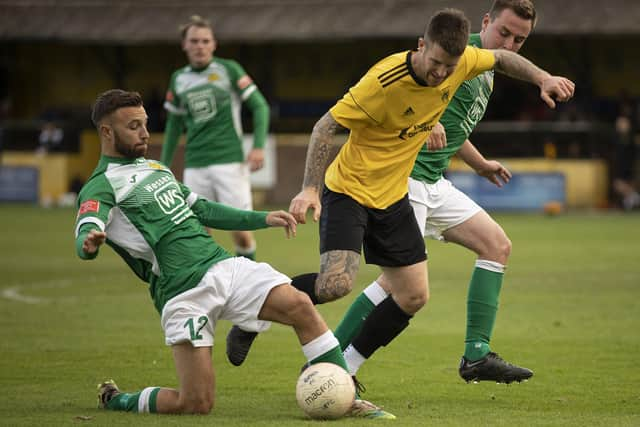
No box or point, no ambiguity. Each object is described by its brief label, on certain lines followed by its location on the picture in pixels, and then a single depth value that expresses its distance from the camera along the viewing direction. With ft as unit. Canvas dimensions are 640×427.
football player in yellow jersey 43.21
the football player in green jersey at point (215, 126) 81.71
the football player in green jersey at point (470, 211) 50.21
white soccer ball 42.14
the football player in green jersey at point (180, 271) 43.01
